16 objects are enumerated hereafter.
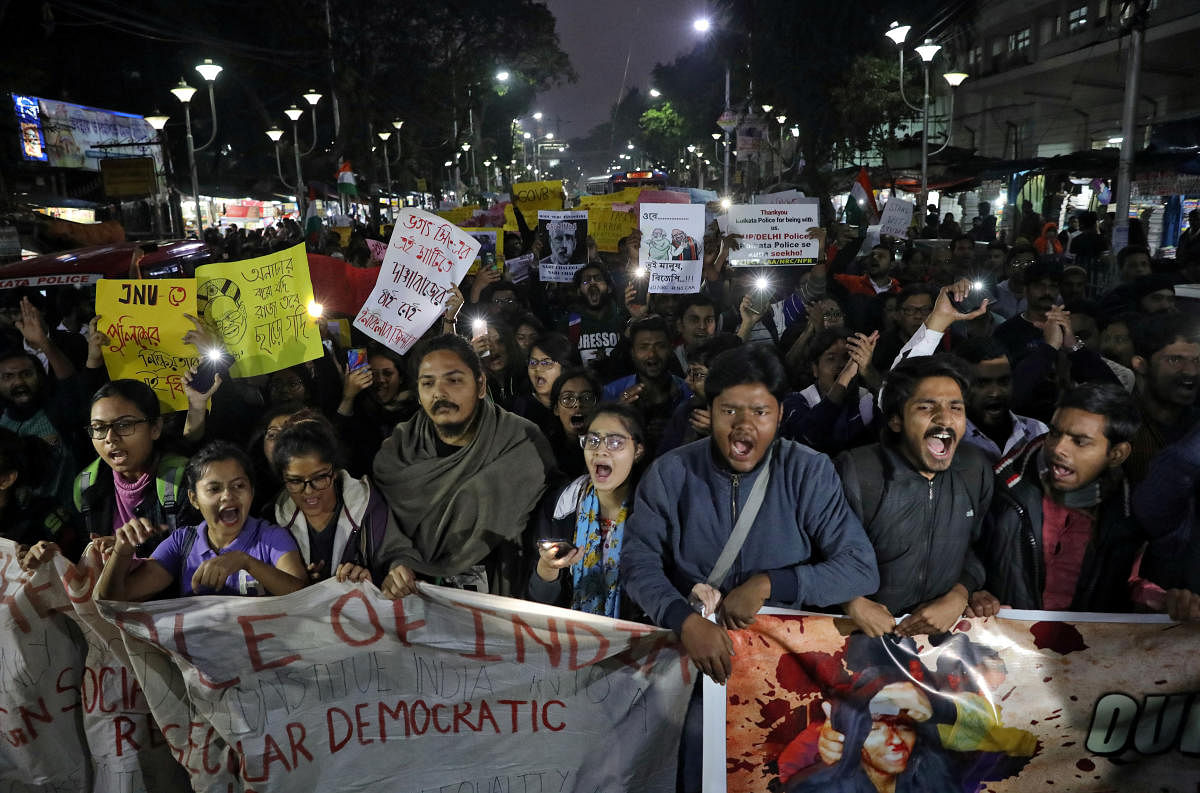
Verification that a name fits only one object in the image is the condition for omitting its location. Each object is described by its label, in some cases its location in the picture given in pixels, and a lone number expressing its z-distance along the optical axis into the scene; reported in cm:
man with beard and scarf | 349
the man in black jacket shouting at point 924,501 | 289
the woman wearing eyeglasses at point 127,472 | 358
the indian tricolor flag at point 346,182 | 1789
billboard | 1973
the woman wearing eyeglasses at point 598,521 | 314
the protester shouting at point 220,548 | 308
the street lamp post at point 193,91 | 1702
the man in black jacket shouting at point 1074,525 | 292
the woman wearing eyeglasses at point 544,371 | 462
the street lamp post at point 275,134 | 2461
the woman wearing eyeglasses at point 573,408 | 416
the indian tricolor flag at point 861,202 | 1238
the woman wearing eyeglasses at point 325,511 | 325
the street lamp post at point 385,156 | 3494
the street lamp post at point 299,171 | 2139
